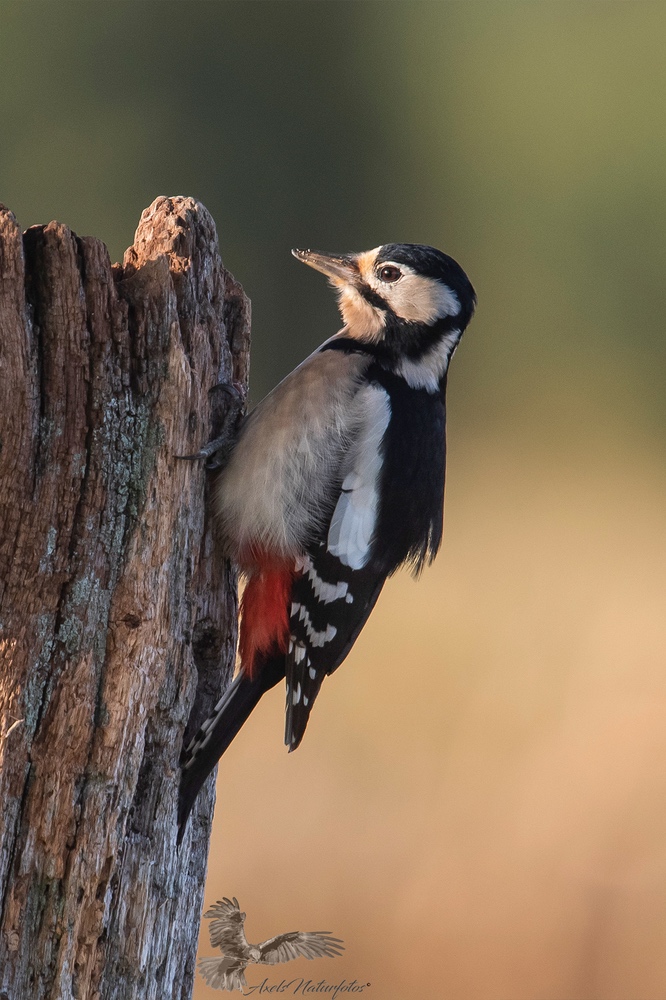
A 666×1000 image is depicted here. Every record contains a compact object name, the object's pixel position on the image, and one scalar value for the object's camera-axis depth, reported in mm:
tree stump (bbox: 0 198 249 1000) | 6112
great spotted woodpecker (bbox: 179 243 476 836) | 6197
